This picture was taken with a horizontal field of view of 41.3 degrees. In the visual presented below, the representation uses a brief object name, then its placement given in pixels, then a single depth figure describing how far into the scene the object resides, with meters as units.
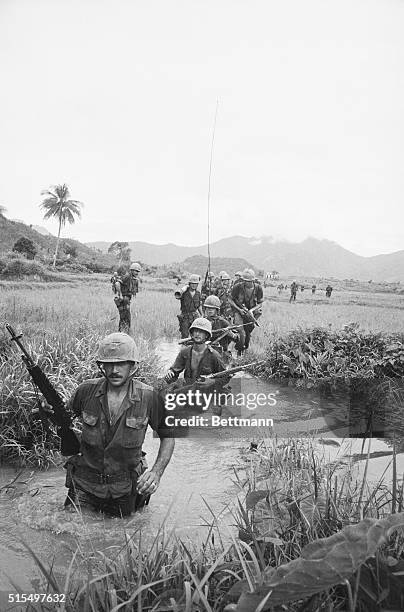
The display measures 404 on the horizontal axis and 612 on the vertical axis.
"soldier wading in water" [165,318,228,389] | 5.25
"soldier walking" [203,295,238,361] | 6.61
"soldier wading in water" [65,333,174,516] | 3.19
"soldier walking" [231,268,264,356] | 7.73
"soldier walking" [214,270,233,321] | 8.38
